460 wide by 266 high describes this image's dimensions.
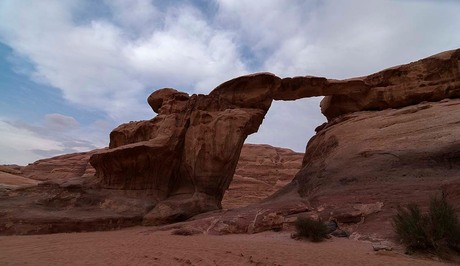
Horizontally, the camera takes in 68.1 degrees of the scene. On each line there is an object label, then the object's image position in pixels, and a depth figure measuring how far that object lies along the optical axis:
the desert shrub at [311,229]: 9.38
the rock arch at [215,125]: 16.10
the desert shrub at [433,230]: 7.46
